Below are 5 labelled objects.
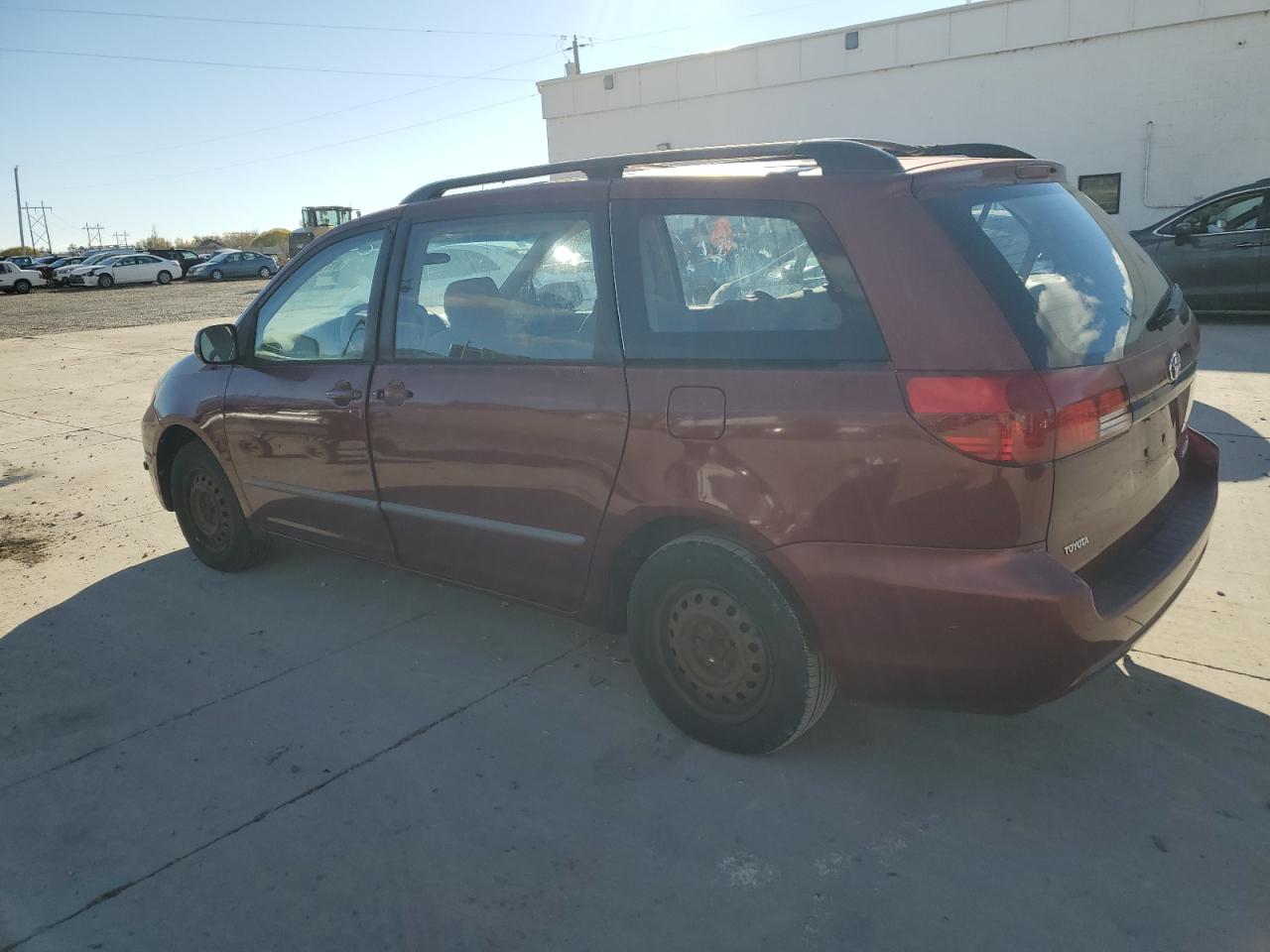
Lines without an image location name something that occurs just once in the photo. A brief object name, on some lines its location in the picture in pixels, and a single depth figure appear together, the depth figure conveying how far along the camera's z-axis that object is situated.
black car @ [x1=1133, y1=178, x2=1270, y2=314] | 11.05
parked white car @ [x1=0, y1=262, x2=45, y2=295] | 39.38
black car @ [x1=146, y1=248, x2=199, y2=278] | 47.47
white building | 17.19
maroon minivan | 2.51
